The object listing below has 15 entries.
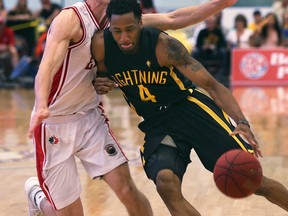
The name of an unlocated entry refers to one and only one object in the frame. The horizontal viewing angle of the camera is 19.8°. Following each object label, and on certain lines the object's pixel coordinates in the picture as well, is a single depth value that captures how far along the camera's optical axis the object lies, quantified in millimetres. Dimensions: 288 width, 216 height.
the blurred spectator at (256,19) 17547
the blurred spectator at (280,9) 18375
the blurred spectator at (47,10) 17844
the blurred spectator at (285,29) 16956
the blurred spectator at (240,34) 16859
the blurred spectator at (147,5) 15891
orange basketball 5070
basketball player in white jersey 5527
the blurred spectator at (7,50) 16453
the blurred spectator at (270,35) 16594
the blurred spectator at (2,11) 17155
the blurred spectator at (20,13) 17641
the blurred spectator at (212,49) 16594
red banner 16359
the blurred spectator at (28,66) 16797
